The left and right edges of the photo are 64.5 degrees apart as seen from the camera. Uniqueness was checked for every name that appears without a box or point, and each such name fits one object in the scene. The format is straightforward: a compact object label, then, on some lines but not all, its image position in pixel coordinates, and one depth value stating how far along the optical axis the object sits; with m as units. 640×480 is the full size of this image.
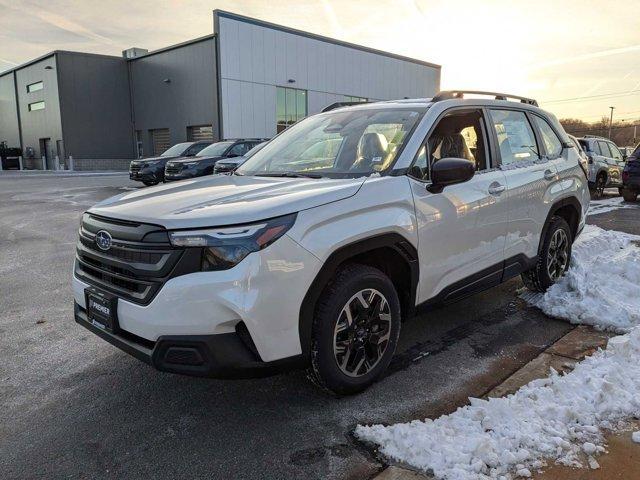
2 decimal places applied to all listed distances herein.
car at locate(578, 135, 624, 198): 14.88
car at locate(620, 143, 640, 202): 13.20
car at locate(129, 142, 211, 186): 17.64
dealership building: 29.55
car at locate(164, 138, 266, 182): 15.21
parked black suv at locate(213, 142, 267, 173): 12.68
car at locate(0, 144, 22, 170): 39.53
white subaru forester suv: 2.50
